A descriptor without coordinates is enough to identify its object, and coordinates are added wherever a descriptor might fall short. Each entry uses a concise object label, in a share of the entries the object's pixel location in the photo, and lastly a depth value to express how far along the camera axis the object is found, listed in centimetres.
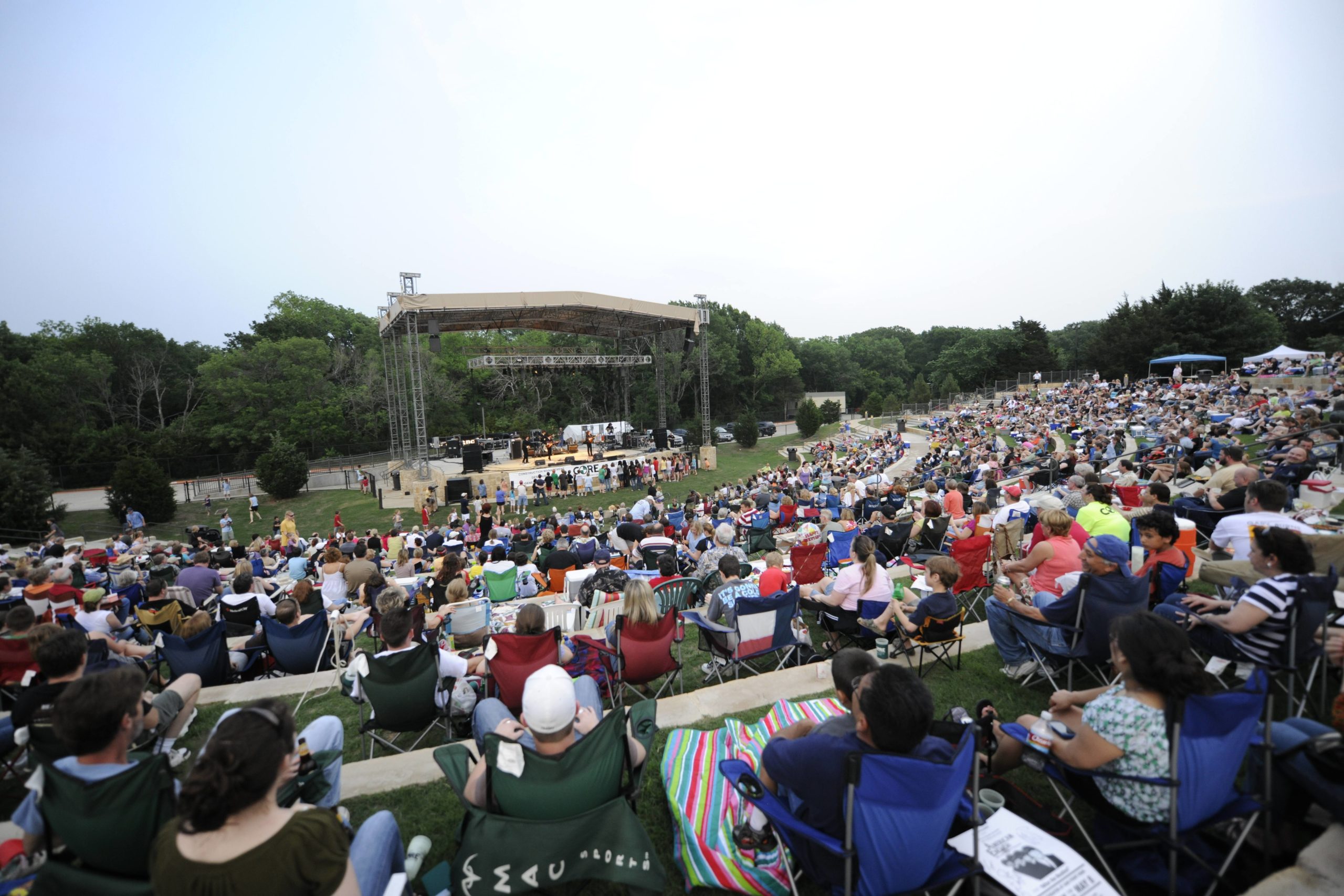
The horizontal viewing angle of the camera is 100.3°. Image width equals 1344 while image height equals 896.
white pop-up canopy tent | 2745
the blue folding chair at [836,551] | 679
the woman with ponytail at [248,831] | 149
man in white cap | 216
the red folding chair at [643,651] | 396
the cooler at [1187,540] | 476
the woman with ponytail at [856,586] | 437
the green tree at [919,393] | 4619
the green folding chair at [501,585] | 633
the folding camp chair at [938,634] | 382
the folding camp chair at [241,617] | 564
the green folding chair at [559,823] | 206
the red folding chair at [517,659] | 348
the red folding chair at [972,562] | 517
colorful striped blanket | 228
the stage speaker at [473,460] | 2186
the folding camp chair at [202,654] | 451
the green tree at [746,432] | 3328
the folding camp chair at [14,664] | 391
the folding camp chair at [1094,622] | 327
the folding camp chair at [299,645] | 480
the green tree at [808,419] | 3556
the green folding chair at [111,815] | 186
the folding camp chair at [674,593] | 518
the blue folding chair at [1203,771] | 198
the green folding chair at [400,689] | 325
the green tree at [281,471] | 2356
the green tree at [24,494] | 1540
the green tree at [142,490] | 1911
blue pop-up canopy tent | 3231
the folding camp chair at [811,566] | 593
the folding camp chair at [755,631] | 418
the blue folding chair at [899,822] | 183
